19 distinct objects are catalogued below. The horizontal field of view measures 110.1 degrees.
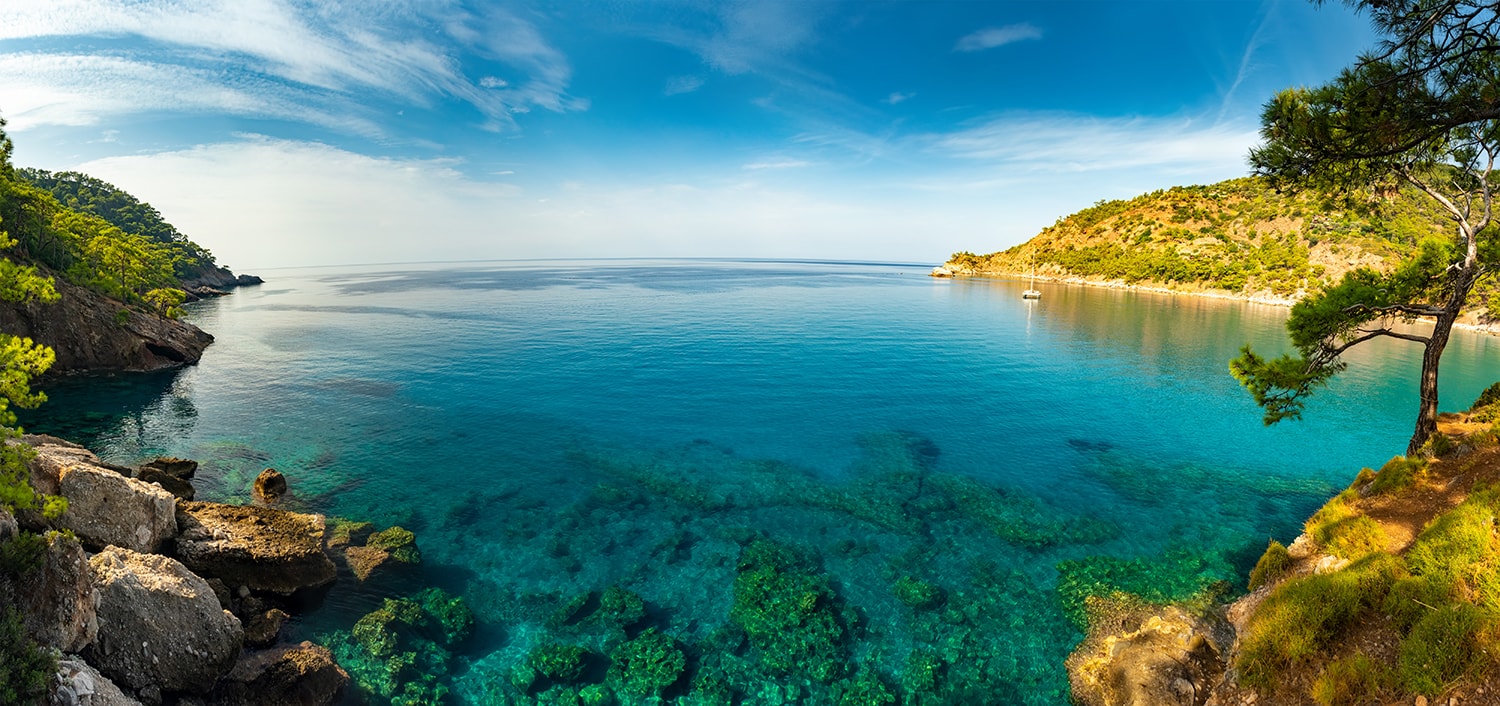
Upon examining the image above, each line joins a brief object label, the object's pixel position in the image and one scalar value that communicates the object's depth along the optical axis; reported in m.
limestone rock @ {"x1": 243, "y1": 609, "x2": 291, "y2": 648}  14.76
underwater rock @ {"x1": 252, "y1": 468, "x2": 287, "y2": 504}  24.45
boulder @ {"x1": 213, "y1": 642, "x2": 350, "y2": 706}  12.97
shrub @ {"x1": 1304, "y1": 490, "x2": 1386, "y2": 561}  15.10
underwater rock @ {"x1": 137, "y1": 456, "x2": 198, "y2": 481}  25.84
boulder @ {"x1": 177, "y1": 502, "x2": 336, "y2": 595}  17.00
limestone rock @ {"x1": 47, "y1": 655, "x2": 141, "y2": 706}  9.55
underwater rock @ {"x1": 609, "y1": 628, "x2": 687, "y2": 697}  14.79
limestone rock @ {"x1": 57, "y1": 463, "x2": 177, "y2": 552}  15.48
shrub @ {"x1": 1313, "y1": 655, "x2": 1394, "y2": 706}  9.66
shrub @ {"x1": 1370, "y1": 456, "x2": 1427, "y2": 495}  17.06
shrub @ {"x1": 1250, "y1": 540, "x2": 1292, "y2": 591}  17.19
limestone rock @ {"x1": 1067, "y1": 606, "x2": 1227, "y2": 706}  13.19
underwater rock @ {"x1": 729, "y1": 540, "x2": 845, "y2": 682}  15.93
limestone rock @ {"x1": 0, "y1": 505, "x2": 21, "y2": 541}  10.80
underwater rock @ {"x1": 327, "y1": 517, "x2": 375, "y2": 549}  20.73
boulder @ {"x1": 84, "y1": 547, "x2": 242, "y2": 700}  12.03
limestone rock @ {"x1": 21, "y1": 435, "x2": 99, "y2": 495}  15.48
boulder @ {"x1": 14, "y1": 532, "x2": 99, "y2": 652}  10.16
